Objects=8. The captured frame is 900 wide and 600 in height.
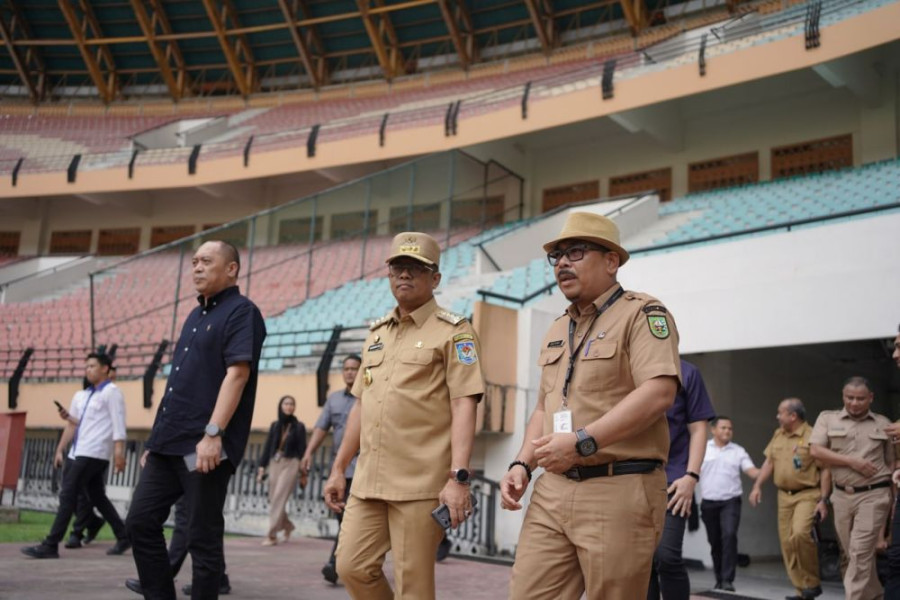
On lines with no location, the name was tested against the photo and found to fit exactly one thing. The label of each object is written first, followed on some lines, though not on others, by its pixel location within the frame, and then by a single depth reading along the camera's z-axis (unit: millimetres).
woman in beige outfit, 9969
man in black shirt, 4285
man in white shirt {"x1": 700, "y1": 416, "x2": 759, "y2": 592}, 8555
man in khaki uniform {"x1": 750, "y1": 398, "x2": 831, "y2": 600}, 7719
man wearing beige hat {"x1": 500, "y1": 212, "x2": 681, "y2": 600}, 3084
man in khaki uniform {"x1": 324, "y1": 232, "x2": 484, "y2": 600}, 3756
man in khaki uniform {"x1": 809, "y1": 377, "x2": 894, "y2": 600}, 6176
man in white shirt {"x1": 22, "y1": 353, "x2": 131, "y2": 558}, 7419
